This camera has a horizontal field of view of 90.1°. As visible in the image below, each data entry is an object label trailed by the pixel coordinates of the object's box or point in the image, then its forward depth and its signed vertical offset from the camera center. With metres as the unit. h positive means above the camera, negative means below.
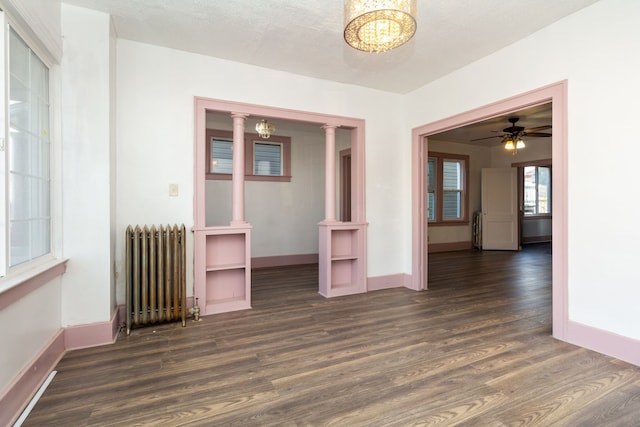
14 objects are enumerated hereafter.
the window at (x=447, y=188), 7.61 +0.61
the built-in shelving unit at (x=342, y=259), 3.98 -0.59
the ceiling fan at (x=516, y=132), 5.44 +1.42
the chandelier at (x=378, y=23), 1.66 +1.08
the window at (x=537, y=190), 9.05 +0.63
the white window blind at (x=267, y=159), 5.91 +1.01
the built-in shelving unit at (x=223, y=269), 3.25 -0.59
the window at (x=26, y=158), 1.81 +0.35
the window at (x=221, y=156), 5.56 +1.01
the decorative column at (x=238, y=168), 3.53 +0.50
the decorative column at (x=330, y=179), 4.10 +0.43
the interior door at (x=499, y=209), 7.80 +0.08
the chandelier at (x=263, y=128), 4.41 +1.19
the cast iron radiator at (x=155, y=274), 2.75 -0.54
